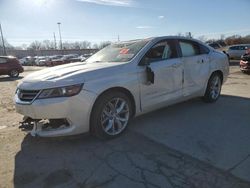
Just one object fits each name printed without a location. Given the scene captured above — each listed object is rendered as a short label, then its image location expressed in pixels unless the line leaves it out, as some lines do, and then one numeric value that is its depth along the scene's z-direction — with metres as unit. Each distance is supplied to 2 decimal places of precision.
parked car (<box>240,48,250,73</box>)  8.94
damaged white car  2.60
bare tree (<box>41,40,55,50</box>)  83.84
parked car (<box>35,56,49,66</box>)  29.68
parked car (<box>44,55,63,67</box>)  25.90
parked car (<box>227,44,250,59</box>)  16.81
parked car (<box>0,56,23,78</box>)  12.68
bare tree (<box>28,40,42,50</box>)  83.58
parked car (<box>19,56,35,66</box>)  34.06
